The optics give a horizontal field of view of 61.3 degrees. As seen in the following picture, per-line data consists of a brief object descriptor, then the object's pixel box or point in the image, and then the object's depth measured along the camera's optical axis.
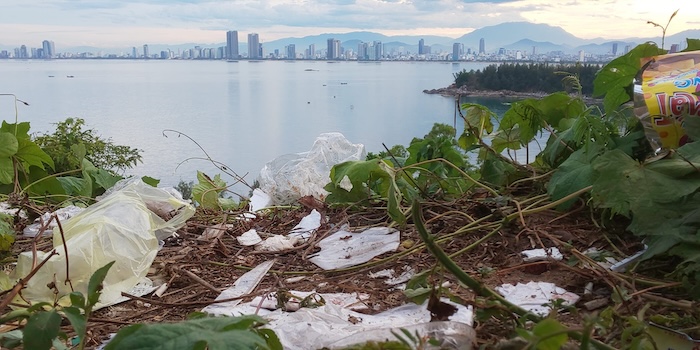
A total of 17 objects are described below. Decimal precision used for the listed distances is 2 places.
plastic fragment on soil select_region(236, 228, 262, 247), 1.86
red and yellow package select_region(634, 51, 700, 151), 1.47
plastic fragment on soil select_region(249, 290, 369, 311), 1.19
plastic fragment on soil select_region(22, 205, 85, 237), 2.02
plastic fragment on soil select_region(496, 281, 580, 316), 1.15
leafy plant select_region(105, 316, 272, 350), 0.61
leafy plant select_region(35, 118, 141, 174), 4.14
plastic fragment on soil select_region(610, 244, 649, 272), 1.29
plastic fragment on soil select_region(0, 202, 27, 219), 2.21
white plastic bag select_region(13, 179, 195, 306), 1.40
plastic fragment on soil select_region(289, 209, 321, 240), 1.93
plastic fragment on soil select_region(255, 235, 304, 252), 1.76
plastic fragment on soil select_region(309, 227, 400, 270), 1.59
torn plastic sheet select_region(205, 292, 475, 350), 0.99
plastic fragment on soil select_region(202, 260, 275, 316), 1.24
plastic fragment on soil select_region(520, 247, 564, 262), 1.40
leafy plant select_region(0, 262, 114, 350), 0.71
